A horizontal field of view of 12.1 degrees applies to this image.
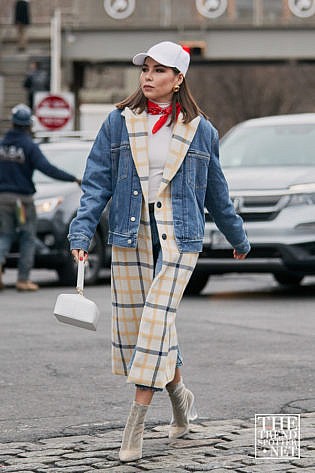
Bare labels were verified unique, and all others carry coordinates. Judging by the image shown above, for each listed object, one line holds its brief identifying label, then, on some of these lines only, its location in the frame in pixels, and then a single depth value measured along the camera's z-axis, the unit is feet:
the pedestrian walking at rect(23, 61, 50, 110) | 108.99
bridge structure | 139.54
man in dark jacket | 48.73
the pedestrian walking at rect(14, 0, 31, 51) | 102.73
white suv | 43.65
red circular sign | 94.48
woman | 20.42
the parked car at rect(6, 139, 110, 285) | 50.62
